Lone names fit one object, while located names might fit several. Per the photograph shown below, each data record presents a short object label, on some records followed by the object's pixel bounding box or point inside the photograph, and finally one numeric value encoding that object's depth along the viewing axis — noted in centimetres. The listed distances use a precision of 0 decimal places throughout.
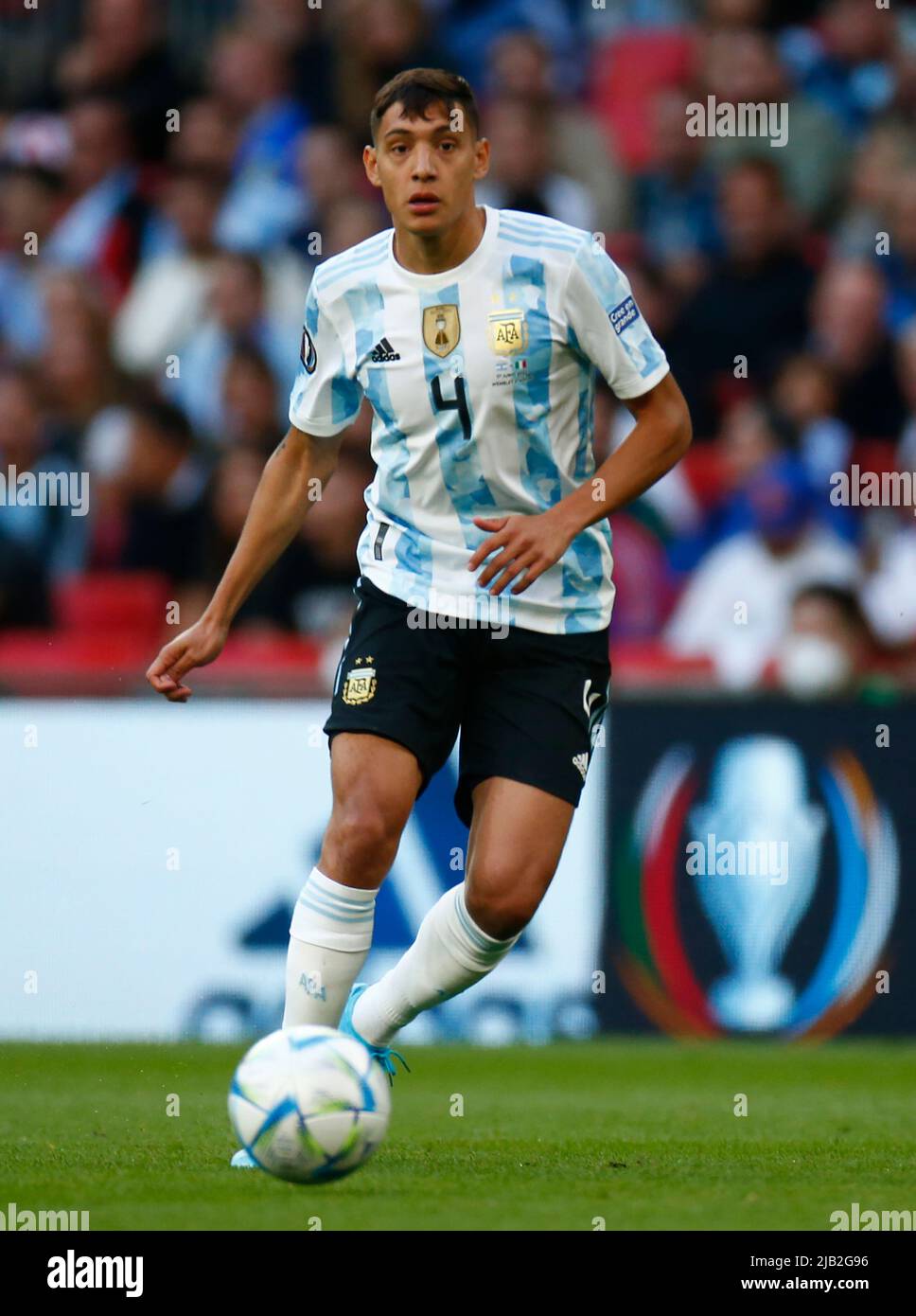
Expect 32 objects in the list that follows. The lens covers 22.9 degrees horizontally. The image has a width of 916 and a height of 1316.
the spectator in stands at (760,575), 1000
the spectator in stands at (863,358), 1088
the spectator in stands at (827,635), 944
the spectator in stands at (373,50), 1230
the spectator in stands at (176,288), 1181
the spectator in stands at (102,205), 1230
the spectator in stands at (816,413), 1064
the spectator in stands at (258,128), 1216
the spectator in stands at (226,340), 1145
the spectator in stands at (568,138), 1198
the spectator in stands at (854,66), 1228
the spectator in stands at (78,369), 1159
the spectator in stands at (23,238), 1234
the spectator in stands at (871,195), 1166
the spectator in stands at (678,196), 1195
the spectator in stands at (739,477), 1039
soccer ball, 461
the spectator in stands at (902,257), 1143
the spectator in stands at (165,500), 1066
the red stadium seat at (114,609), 1029
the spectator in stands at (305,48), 1266
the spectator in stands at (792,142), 1189
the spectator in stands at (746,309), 1124
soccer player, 521
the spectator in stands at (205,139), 1227
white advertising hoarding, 858
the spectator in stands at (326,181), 1176
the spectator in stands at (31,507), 1077
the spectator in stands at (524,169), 1146
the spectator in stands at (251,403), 1094
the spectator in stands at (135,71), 1269
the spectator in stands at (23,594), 1045
